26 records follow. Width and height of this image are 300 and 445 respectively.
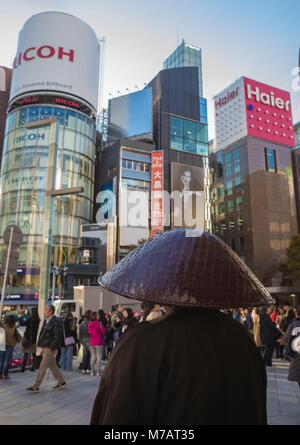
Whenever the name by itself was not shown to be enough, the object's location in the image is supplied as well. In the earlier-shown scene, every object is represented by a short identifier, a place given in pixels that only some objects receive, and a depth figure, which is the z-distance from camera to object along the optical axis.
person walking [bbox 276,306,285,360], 12.64
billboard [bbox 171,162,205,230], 57.31
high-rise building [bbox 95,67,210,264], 54.03
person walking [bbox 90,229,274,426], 1.10
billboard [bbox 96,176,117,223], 53.59
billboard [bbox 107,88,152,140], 60.12
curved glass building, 47.66
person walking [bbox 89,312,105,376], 9.34
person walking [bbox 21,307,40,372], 10.29
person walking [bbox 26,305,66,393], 7.46
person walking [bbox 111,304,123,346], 11.80
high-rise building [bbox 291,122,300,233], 62.81
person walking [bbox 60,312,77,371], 10.61
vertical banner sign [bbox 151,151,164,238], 53.00
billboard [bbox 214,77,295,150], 61.84
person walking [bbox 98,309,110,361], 12.01
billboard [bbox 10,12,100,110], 51.06
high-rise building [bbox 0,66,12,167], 65.76
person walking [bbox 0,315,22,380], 9.09
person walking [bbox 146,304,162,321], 6.87
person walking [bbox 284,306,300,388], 5.03
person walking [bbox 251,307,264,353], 10.09
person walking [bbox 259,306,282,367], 9.96
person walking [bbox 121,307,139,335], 9.79
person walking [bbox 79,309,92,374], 10.15
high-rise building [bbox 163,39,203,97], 86.48
